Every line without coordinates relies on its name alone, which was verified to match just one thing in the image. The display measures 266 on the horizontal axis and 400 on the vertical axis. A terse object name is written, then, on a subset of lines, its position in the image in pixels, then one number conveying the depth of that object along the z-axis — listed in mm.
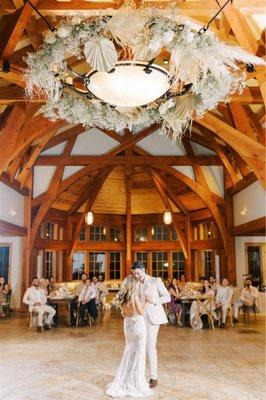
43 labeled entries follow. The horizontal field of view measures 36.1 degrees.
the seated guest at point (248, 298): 10262
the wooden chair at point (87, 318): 9727
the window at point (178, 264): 15922
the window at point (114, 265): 16297
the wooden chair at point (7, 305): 10961
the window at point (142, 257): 16344
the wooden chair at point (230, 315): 9844
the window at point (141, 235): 16355
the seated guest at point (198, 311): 9320
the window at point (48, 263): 14229
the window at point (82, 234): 15992
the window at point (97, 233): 16172
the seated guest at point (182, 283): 13836
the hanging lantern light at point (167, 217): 12484
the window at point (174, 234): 16109
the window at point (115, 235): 16375
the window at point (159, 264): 16156
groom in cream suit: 4828
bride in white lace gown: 4633
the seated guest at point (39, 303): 8969
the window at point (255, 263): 12422
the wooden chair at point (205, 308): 9438
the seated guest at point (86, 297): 9828
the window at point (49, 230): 14367
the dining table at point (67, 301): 9666
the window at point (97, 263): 16078
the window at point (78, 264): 15801
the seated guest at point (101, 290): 12281
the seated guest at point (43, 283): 10402
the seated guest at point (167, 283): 11138
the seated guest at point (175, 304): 10078
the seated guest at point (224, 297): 9828
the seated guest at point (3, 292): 11012
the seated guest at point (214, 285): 10497
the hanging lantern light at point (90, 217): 12364
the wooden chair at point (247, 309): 10269
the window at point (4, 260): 12367
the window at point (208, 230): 14273
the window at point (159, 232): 16281
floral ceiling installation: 3268
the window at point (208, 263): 14494
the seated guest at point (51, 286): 11945
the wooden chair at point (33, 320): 9016
